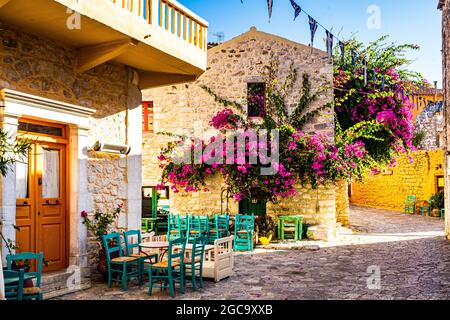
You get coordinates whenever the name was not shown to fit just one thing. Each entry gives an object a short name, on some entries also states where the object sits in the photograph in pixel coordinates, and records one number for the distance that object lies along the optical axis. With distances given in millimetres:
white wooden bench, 7433
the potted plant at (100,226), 7145
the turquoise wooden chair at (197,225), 11466
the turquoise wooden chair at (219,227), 11110
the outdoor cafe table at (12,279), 4710
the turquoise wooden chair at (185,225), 11812
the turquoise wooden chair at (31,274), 4797
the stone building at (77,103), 6008
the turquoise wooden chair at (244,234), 10992
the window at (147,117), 14734
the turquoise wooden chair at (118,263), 6750
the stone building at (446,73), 12547
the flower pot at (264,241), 11922
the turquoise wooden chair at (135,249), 7109
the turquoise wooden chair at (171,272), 6391
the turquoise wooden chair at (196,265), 6786
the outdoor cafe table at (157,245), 6971
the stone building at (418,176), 20469
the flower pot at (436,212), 19281
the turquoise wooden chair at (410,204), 21458
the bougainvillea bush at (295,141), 12812
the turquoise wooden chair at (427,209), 20094
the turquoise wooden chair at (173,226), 11742
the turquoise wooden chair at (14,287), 4461
